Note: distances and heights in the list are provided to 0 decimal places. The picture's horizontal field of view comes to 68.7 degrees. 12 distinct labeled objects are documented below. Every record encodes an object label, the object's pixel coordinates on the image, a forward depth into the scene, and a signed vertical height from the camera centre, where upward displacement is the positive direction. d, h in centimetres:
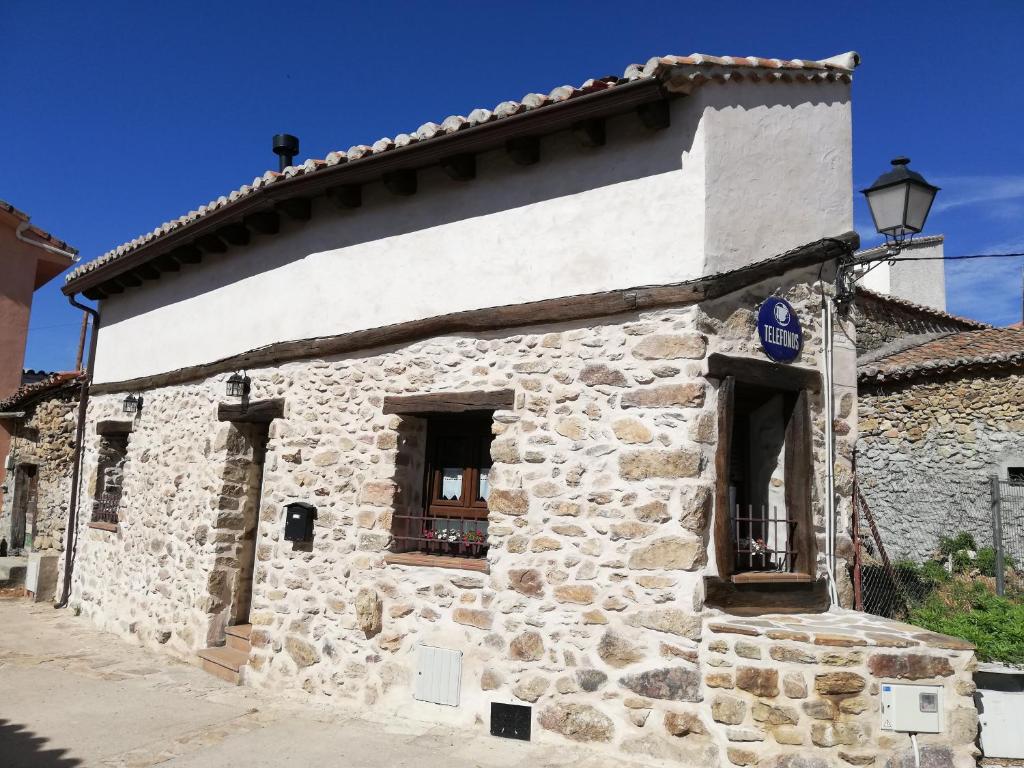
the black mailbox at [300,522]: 666 -32
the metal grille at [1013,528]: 905 -9
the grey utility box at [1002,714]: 464 -120
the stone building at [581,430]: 476 +53
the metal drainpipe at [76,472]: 1085 +6
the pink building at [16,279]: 1584 +415
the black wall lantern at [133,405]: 977 +95
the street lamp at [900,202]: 562 +234
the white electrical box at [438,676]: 555 -136
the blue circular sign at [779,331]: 539 +130
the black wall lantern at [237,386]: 763 +98
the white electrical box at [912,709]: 432 -110
